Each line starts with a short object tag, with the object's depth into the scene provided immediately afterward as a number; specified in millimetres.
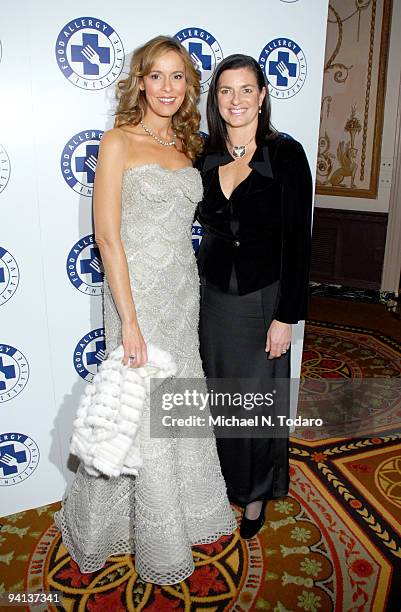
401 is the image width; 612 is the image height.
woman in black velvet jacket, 2125
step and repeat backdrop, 2197
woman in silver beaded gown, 1985
